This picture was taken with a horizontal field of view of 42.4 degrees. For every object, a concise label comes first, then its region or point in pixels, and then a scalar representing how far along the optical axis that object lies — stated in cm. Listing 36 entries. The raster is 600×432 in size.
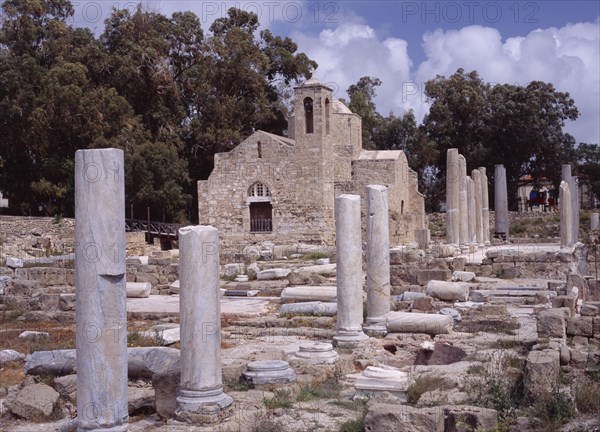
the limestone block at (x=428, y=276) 1816
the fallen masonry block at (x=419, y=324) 1184
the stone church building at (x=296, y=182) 3572
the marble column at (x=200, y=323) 746
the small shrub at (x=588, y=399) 741
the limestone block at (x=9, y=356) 1062
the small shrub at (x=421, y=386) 807
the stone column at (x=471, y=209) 3044
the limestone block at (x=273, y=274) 2045
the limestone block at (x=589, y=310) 1217
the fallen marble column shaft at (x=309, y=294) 1535
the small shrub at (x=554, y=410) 690
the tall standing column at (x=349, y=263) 1145
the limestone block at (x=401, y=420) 666
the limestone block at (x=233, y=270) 2227
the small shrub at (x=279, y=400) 770
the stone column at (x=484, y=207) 3492
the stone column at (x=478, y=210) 3250
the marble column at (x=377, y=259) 1216
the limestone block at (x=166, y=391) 764
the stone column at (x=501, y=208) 3478
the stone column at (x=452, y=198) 2648
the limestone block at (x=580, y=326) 1109
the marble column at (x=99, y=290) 653
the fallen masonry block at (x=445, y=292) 1546
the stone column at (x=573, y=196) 3156
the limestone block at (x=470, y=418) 673
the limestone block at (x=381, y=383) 845
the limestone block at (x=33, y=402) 767
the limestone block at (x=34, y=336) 1232
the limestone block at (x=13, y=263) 2175
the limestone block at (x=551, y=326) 1056
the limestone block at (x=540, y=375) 770
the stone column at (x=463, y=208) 2752
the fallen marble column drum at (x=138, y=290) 1859
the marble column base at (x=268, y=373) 857
